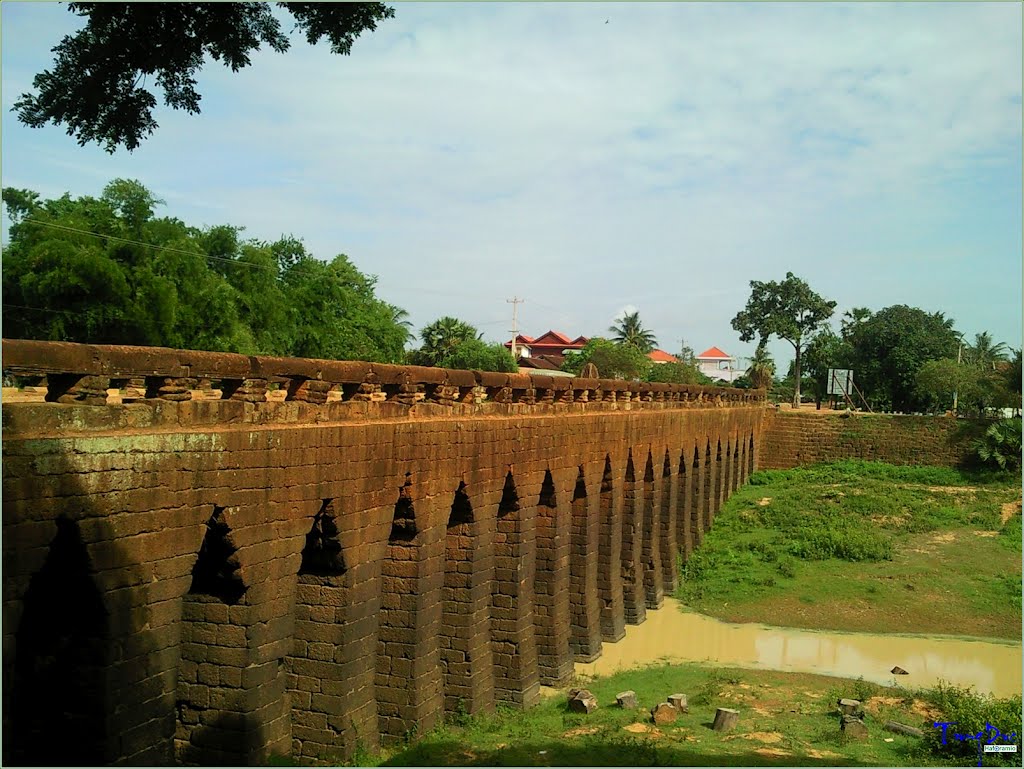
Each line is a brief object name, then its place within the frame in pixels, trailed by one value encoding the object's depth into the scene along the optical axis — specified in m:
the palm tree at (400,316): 50.33
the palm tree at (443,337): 54.47
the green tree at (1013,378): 35.94
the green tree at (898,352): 54.75
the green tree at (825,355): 58.84
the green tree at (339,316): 35.94
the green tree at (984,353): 55.64
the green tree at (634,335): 79.75
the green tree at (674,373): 59.86
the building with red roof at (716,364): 111.56
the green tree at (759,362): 58.68
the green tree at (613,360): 58.72
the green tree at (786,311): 58.91
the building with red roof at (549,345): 106.20
